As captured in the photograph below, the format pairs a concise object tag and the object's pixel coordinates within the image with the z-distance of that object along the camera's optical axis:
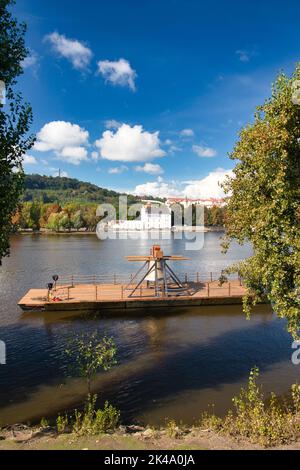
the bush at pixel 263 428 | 10.38
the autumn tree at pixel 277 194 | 11.94
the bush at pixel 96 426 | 11.20
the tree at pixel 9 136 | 12.98
